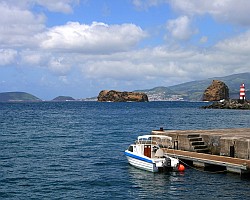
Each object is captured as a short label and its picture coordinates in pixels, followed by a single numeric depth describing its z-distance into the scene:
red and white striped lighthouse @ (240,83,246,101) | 178.00
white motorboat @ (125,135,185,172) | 35.56
